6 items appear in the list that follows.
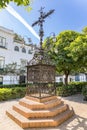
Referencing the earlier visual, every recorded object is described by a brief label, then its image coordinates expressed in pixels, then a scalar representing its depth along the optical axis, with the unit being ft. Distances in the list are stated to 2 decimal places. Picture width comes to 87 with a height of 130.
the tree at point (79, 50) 22.96
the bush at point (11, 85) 33.17
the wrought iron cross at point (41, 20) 16.34
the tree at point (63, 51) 26.20
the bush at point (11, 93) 23.07
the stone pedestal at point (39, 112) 11.83
